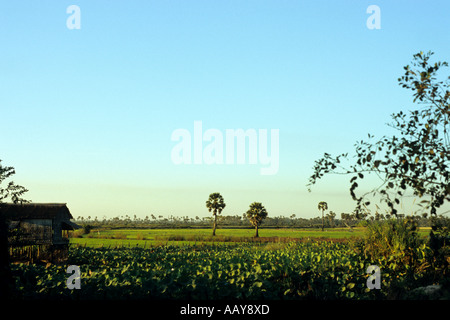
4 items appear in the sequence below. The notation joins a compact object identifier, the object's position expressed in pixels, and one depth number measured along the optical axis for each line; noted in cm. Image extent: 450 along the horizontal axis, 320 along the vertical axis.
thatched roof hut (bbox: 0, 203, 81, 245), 3819
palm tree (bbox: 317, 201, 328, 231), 13448
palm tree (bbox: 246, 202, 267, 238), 8956
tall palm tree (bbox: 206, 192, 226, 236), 9762
